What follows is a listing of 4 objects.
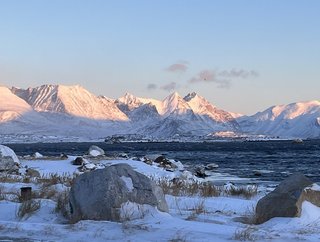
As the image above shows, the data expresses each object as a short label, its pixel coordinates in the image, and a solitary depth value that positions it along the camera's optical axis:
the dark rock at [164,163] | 43.15
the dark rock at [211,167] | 47.37
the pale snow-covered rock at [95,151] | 55.69
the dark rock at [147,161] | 43.62
